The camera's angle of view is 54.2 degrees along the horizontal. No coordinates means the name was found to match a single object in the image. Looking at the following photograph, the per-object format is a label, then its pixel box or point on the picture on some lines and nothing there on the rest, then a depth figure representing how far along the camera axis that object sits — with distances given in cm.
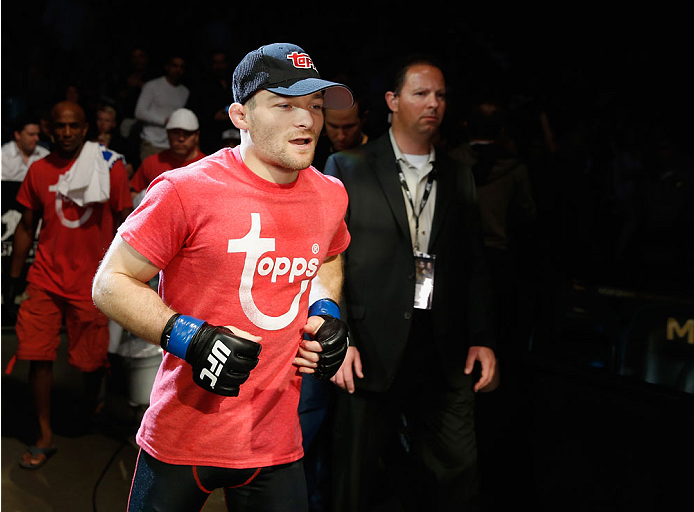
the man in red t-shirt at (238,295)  167
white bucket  417
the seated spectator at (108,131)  684
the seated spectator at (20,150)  646
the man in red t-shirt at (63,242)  406
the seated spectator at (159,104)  664
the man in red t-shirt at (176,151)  468
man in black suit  278
